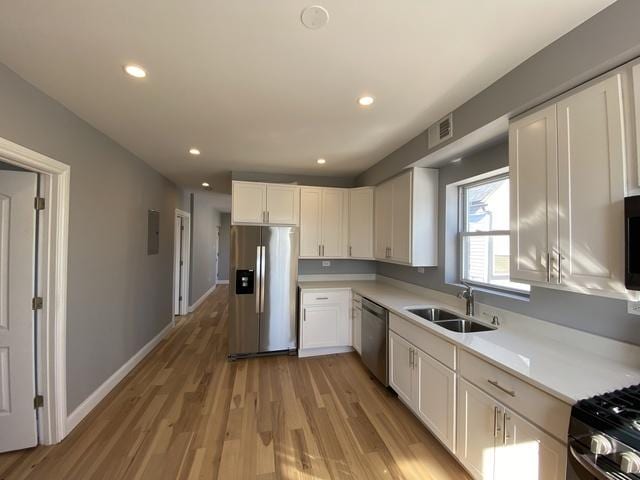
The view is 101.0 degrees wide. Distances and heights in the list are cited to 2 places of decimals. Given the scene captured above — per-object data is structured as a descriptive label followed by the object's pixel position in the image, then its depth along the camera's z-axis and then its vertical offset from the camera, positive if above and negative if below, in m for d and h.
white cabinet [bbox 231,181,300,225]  3.63 +0.56
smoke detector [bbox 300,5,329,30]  1.18 +1.05
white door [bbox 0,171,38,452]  1.85 -0.48
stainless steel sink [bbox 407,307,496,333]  2.22 -0.69
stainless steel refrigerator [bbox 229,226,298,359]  3.41 -0.63
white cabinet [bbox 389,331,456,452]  1.80 -1.13
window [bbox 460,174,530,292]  2.29 +0.10
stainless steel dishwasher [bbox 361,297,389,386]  2.67 -1.05
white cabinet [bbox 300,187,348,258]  3.87 +0.31
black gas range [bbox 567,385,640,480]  0.88 -0.68
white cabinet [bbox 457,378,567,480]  1.21 -1.04
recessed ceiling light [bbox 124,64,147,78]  1.60 +1.06
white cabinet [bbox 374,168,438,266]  2.89 +0.30
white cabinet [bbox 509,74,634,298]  1.18 +0.27
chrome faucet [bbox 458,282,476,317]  2.30 -0.48
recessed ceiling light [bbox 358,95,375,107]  1.93 +1.06
